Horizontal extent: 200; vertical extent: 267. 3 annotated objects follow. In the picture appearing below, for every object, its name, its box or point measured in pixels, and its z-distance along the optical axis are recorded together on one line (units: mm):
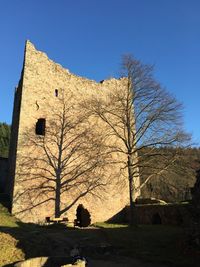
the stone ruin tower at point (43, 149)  12475
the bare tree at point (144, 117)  11499
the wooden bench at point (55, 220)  11979
